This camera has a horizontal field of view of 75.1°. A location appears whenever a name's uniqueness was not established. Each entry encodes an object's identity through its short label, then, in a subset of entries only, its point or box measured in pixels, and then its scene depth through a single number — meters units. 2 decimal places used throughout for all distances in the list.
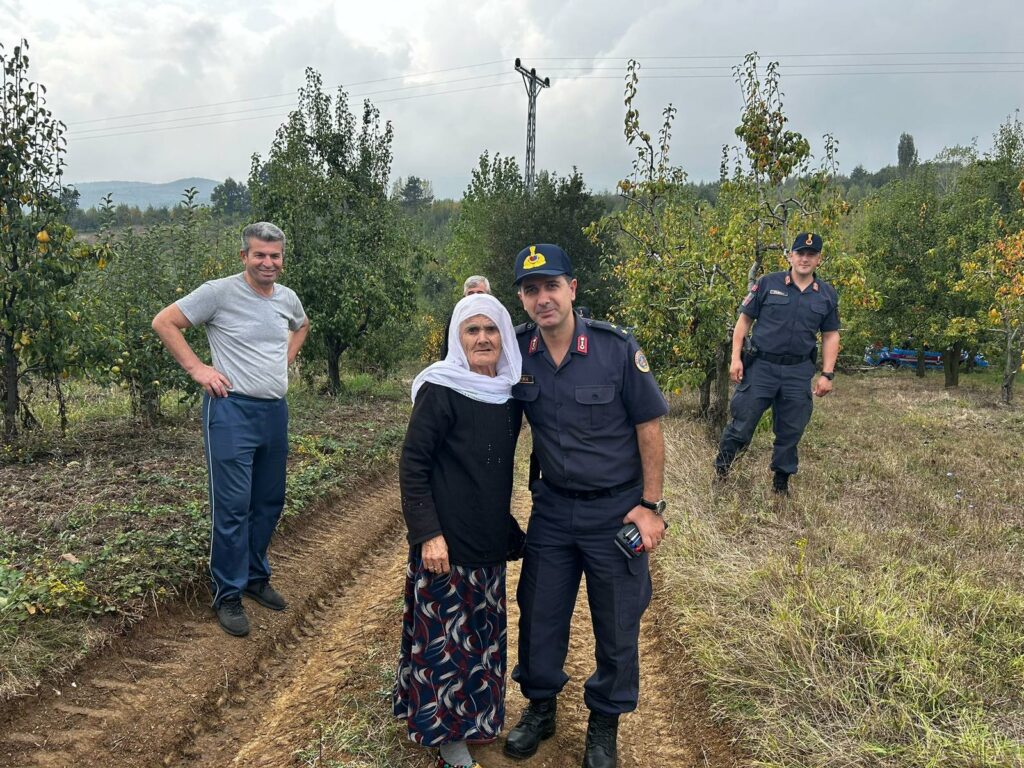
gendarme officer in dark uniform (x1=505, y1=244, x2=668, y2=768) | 2.64
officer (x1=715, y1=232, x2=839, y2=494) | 5.53
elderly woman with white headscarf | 2.54
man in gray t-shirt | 3.70
